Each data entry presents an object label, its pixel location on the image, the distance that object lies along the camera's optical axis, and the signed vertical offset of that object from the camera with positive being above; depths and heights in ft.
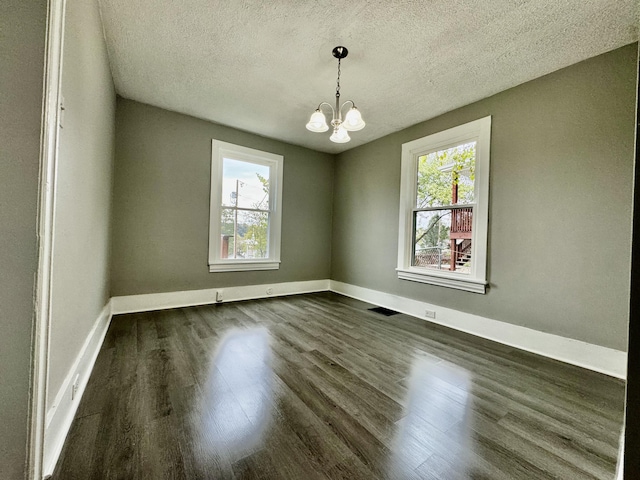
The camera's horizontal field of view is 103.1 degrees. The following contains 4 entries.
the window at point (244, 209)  12.48 +1.55
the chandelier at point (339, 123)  7.22 +3.46
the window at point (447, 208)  9.38 +1.55
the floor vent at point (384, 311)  11.61 -3.23
